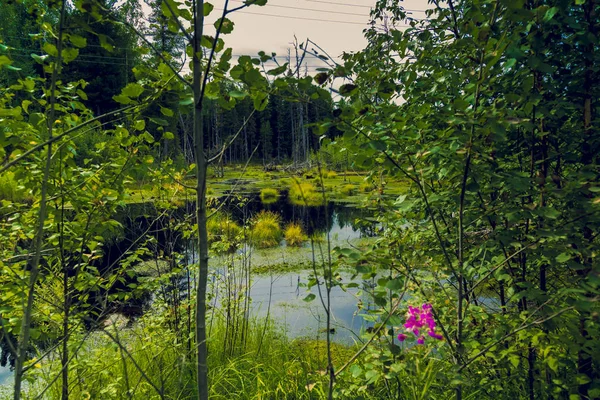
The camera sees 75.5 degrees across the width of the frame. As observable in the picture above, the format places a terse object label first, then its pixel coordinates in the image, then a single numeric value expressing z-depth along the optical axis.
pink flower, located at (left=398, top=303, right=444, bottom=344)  1.69
